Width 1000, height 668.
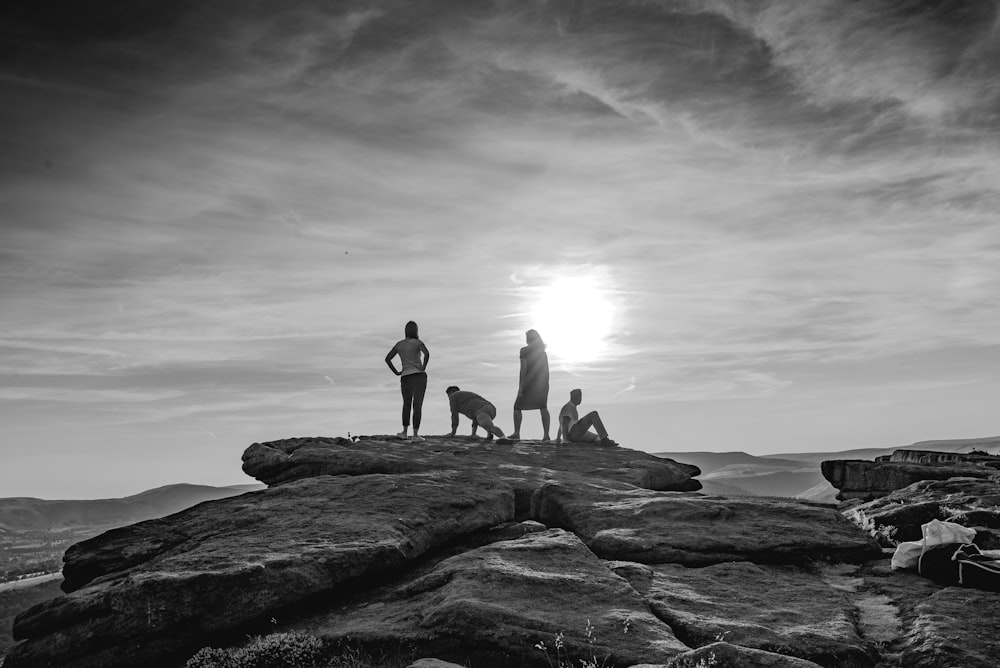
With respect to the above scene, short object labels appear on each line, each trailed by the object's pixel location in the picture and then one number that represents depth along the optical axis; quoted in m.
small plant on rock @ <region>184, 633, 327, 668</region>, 10.24
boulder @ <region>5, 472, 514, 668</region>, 11.20
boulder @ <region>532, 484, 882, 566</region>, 13.66
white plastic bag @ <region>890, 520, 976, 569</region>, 12.10
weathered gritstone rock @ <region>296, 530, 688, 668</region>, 9.59
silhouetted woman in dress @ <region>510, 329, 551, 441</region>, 24.88
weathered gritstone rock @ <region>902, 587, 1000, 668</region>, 9.01
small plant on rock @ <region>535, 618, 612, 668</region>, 9.12
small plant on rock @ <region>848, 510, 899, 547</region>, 15.17
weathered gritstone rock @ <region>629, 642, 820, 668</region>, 8.03
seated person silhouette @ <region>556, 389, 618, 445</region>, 26.22
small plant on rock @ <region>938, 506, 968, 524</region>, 14.90
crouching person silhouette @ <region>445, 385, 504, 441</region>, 25.17
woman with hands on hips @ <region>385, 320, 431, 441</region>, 22.50
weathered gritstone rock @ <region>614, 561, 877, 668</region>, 9.52
